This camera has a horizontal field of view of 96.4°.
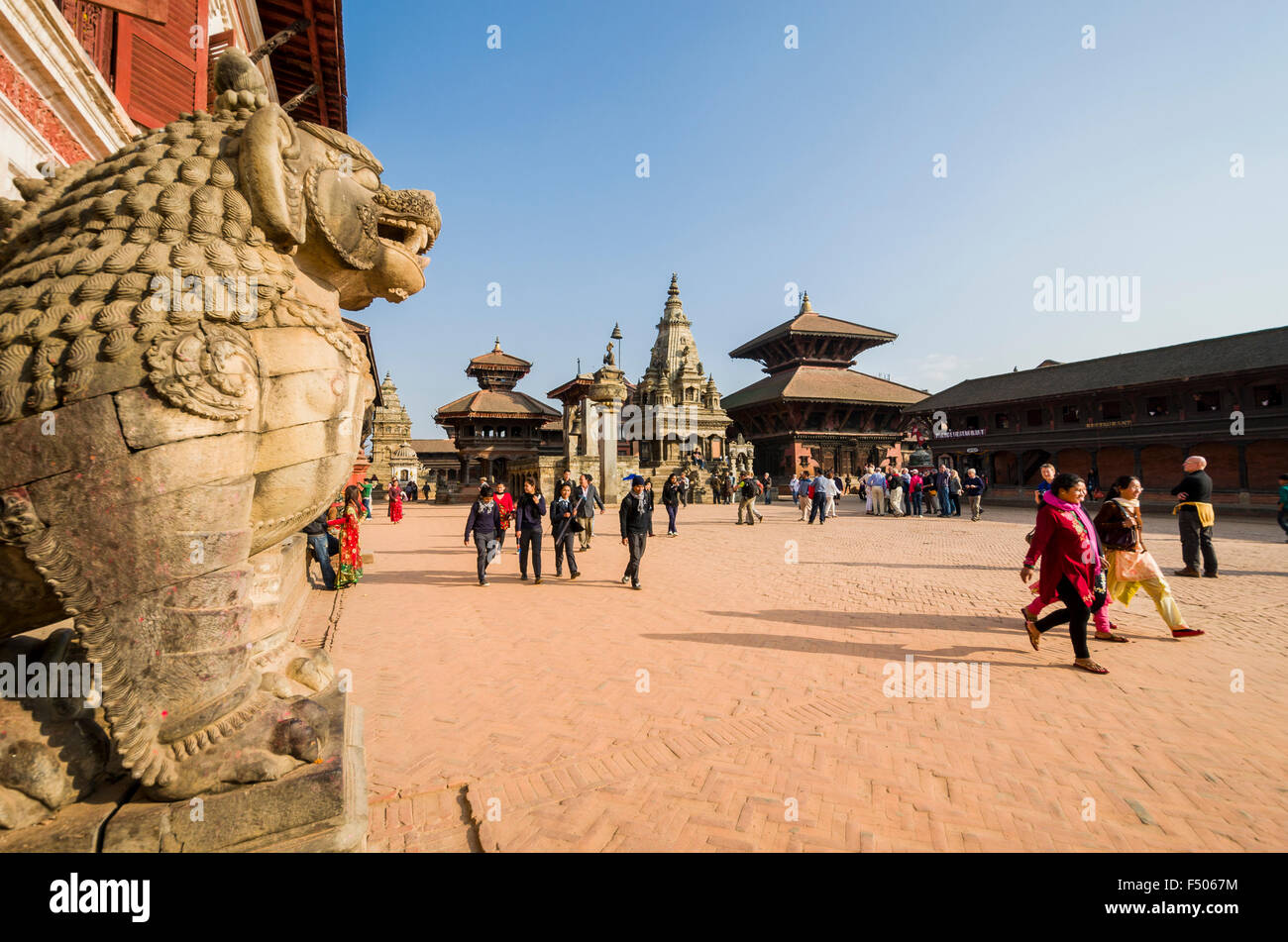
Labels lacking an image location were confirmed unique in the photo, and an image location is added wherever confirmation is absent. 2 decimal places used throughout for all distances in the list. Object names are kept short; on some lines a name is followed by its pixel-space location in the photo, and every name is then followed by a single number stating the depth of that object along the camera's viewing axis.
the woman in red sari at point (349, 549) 8.51
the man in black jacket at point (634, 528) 8.52
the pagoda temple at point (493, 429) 40.62
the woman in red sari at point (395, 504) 22.17
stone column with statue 24.36
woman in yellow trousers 5.57
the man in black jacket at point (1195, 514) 8.39
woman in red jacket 4.93
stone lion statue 1.90
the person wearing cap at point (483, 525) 8.95
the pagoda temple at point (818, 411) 38.19
